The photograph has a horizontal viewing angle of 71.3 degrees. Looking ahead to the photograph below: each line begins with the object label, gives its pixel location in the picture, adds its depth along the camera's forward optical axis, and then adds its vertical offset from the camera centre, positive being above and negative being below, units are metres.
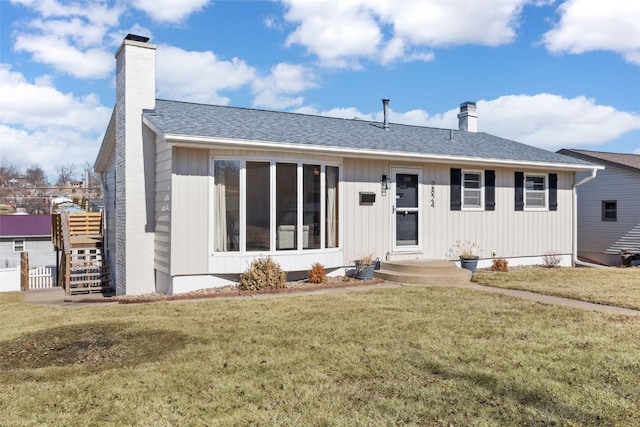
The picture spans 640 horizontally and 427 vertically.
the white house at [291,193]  8.77 +0.41
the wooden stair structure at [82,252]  11.91 -1.18
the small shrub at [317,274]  9.28 -1.32
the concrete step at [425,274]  9.33 -1.36
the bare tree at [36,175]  54.90 +4.54
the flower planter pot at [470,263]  10.94 -1.29
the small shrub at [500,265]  11.35 -1.39
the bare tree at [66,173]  59.00 +5.10
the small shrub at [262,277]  8.56 -1.28
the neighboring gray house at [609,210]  16.47 +0.02
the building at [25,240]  26.52 -1.74
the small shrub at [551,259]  12.71 -1.39
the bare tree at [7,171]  52.03 +4.86
